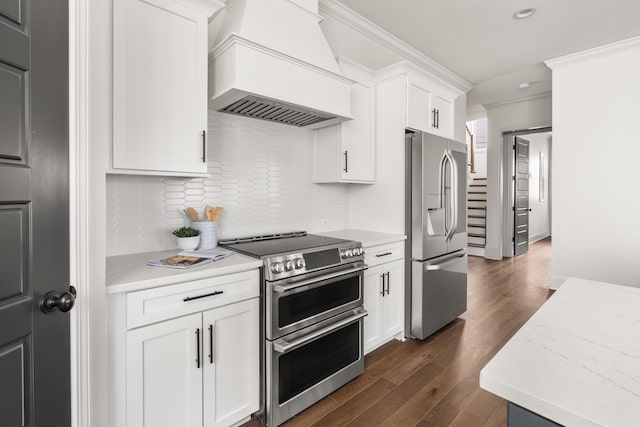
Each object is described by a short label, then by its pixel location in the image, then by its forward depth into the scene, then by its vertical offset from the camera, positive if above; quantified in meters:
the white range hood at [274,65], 1.83 +0.91
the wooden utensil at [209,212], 2.07 -0.01
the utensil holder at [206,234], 2.04 -0.16
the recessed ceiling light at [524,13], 3.04 +1.92
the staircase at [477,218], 6.24 -0.17
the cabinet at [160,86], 1.55 +0.65
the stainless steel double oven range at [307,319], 1.74 -0.67
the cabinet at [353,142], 2.71 +0.59
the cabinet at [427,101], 2.72 +1.03
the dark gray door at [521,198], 6.11 +0.23
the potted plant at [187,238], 1.93 -0.17
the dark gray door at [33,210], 0.92 +0.00
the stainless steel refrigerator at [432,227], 2.67 -0.16
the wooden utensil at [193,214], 2.04 -0.03
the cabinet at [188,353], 1.35 -0.68
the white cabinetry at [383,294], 2.48 -0.70
